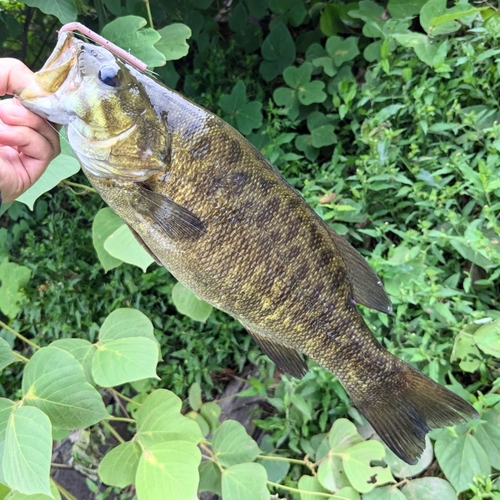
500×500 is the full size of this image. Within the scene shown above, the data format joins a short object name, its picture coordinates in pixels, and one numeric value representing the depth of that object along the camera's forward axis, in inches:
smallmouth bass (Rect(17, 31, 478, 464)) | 13.7
